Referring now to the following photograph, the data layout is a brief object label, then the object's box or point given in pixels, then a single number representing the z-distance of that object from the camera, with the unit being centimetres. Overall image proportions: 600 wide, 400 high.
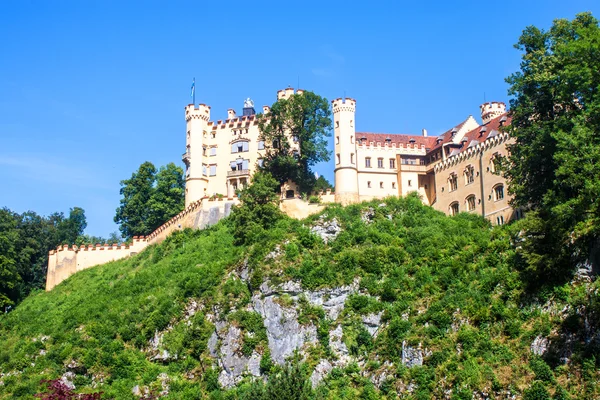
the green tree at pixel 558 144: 4491
